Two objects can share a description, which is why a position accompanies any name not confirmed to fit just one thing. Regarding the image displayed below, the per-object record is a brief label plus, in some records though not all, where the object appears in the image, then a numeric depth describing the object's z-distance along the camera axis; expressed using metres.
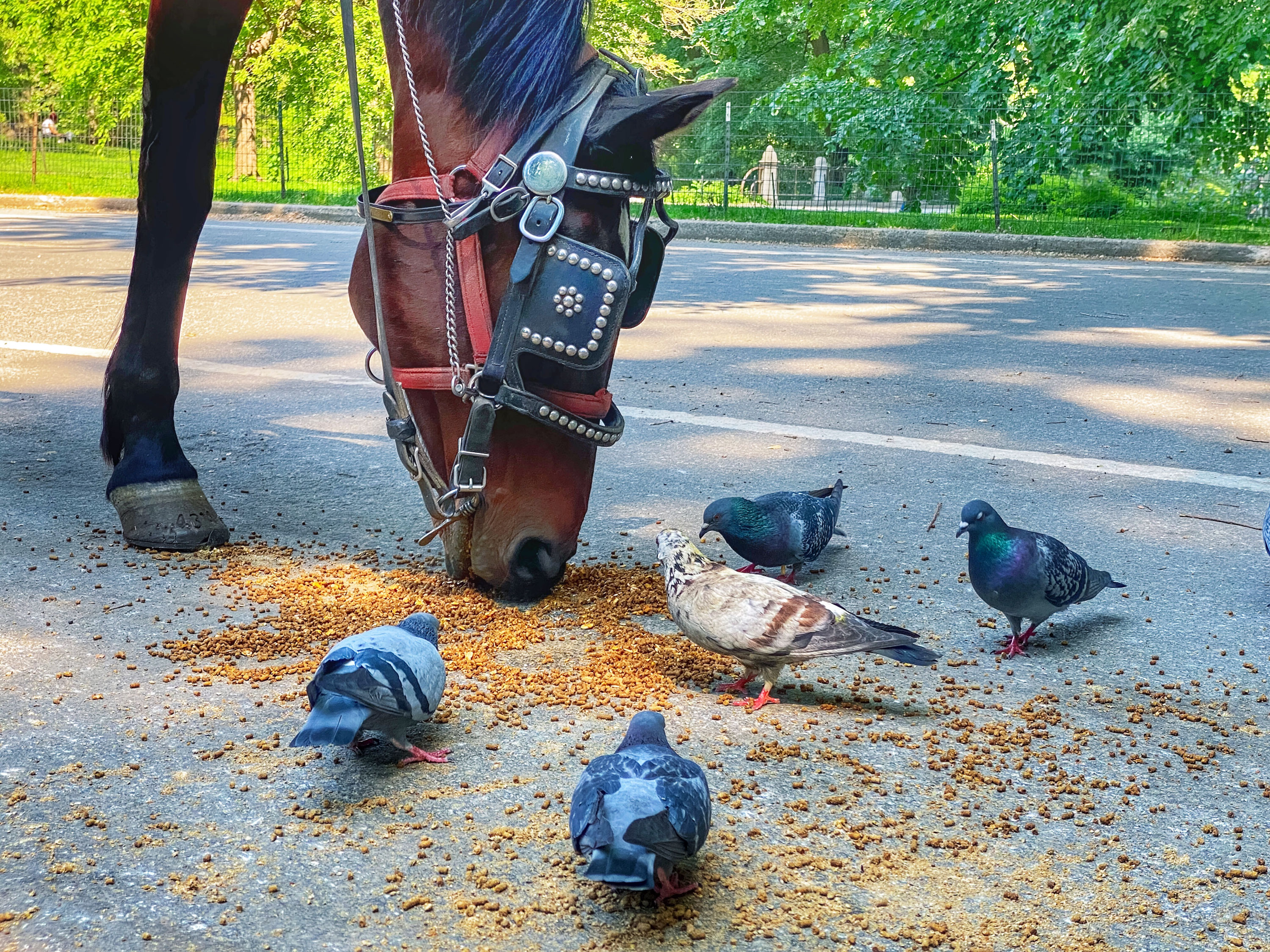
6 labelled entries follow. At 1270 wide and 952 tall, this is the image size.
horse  2.87
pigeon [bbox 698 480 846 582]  3.87
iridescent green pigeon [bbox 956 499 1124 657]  3.42
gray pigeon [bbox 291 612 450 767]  2.46
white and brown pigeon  3.02
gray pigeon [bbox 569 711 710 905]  2.05
